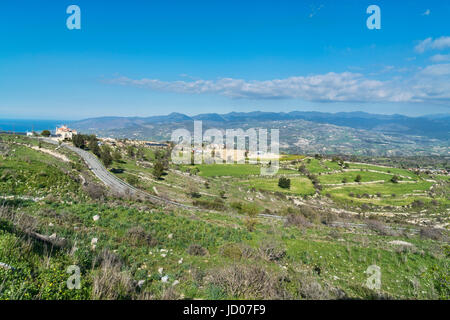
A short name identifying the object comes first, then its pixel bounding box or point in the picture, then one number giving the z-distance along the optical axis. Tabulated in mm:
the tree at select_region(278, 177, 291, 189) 57053
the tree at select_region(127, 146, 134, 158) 71588
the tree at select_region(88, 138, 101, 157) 56031
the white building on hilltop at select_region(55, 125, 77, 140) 88169
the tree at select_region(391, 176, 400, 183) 71344
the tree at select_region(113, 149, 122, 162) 55631
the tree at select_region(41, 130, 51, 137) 74662
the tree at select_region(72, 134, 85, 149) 60594
